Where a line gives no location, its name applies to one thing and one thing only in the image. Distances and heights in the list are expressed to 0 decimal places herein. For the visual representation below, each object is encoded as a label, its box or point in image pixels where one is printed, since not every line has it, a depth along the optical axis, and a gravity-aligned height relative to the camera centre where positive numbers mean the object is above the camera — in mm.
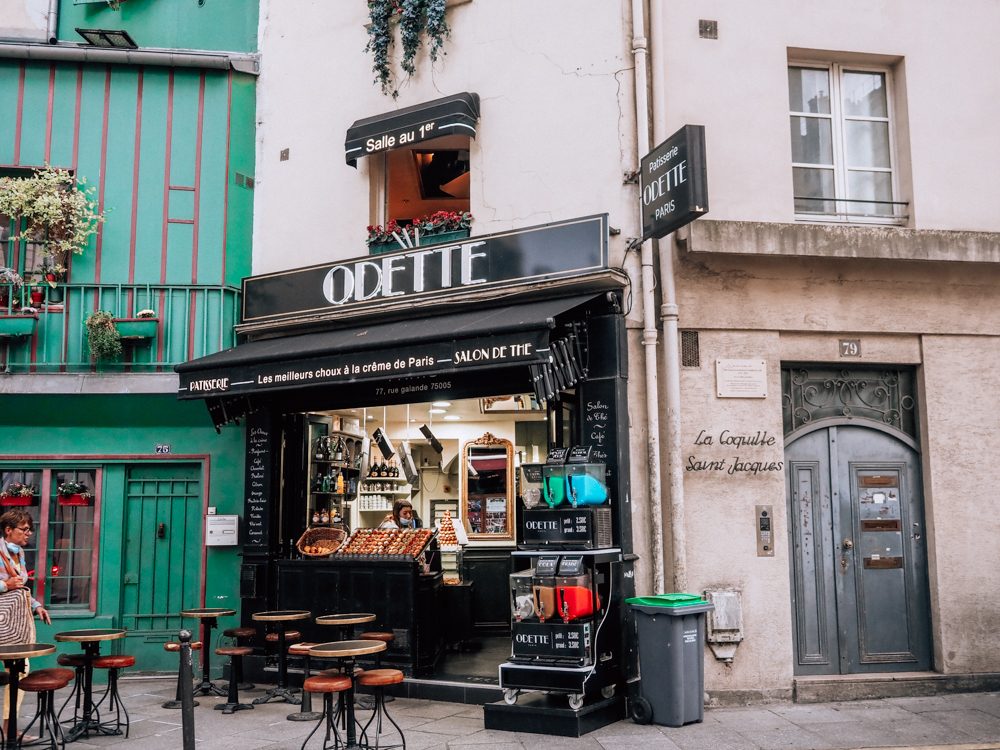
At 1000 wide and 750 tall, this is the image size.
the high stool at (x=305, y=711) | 7883 -2135
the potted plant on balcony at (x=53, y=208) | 10211 +3383
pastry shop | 7504 +416
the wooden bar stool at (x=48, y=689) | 6496 -1544
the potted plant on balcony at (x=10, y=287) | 10281 +2458
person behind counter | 10867 -413
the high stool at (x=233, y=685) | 8195 -1940
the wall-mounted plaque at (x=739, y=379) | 8461 +1049
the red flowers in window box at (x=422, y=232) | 9578 +2903
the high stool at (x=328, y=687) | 6103 -1446
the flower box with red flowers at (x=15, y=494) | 10359 -82
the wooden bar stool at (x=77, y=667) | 7441 -1608
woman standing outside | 7156 -840
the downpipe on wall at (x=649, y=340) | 8086 +1408
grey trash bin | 7270 -1518
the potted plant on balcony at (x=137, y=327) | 10273 +1928
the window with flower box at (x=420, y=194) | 9734 +3770
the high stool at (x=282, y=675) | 8602 -1961
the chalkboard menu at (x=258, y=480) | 9977 +74
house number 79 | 8836 +1411
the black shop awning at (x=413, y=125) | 9234 +4023
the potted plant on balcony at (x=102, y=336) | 10070 +1794
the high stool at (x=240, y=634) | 9016 -1567
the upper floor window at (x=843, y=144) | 9164 +3697
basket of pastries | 9724 -640
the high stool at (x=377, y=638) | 8254 -1539
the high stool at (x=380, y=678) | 6323 -1437
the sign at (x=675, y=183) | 7430 +2740
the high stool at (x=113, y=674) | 7496 -1767
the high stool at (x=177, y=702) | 8493 -2170
